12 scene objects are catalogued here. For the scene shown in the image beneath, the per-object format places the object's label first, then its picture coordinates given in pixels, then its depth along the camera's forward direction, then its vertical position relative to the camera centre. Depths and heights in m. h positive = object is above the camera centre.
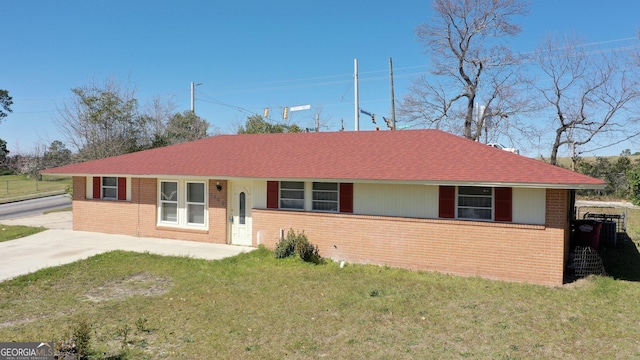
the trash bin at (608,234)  14.70 -2.14
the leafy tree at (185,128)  39.56 +4.03
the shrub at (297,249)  12.06 -2.29
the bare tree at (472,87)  29.83 +6.35
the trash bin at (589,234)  13.10 -1.93
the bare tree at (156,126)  35.88 +4.02
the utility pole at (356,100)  27.81 +4.89
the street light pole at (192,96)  38.41 +6.79
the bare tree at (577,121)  30.61 +4.01
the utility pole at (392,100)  28.33 +5.05
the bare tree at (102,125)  28.92 +3.11
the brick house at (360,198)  10.30 -0.84
